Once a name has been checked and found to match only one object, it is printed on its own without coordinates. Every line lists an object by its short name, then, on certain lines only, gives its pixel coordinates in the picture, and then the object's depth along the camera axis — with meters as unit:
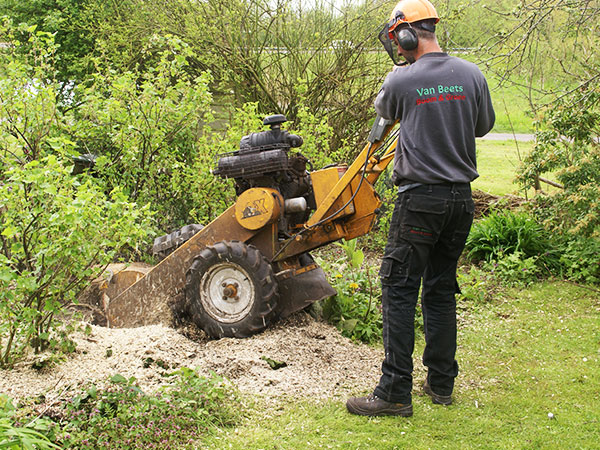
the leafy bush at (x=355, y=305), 6.02
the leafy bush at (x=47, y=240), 3.96
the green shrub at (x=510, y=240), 8.09
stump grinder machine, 5.61
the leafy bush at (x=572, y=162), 7.12
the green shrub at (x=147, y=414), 3.68
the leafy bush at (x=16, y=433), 2.93
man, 4.14
